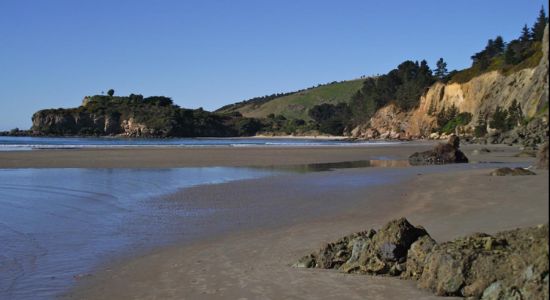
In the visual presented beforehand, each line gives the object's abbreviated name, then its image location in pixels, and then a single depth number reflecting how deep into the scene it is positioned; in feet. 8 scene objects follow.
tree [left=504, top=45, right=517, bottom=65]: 275.18
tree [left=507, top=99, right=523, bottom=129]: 212.15
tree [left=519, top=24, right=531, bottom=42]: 316.40
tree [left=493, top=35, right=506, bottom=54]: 366.80
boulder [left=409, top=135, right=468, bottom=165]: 103.81
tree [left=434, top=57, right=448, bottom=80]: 398.83
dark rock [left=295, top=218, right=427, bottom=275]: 23.59
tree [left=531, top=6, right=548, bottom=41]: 296.10
